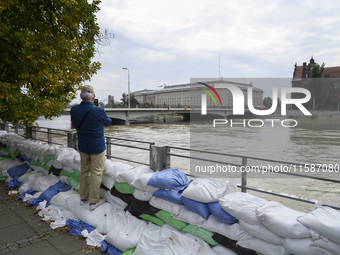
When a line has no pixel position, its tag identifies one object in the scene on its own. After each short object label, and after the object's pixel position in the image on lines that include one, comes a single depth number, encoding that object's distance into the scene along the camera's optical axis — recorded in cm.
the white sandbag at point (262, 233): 219
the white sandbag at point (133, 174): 340
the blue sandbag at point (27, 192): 463
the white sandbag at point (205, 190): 265
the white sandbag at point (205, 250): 256
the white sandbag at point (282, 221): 204
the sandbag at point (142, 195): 325
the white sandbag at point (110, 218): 342
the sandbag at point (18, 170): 557
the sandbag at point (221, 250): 249
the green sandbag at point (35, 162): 545
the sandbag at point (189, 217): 271
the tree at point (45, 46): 495
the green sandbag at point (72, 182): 434
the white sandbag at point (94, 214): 357
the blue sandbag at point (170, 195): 291
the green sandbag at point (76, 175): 432
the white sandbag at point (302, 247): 192
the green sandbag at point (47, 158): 507
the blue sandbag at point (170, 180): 298
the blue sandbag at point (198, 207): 267
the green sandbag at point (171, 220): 285
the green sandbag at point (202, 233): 260
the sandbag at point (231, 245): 235
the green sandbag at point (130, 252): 297
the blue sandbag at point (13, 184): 521
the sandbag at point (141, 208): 318
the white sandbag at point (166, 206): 290
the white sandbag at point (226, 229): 241
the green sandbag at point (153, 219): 310
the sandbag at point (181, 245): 264
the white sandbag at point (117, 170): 366
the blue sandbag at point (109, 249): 301
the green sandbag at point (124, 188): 351
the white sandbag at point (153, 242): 288
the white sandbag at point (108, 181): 377
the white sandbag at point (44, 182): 473
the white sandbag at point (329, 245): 185
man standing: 345
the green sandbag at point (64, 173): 460
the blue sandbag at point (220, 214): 250
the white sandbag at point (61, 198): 414
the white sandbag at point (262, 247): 217
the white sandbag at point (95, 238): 318
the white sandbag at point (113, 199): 364
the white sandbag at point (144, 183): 319
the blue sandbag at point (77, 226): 340
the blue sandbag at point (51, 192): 433
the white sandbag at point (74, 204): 388
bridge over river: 3911
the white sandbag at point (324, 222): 186
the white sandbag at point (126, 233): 303
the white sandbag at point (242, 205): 234
